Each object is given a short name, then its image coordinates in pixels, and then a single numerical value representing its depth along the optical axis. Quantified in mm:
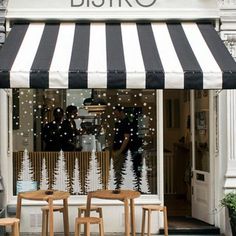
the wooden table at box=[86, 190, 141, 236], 8328
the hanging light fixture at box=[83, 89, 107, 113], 10016
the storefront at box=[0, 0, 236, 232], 8547
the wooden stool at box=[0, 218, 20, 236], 7445
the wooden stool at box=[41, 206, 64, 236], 8656
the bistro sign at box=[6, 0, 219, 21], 9391
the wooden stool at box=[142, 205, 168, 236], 8773
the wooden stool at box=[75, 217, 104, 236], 7905
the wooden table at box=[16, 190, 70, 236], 8156
